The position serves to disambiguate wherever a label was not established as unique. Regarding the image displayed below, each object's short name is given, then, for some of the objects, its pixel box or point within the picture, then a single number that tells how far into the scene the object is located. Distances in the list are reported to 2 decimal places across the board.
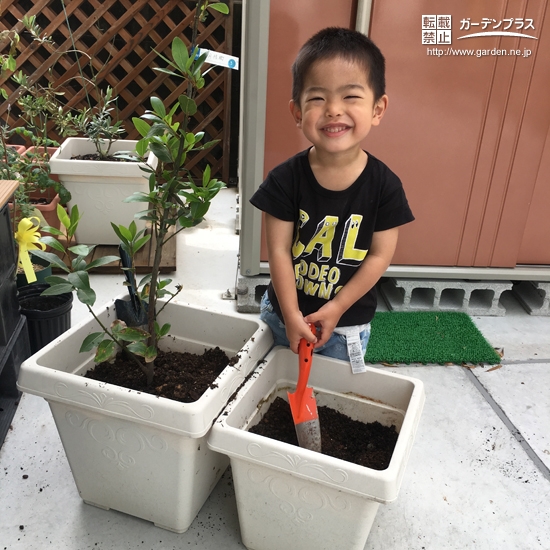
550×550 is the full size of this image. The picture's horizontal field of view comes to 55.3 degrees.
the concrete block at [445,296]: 1.88
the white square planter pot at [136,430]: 0.86
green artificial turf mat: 1.63
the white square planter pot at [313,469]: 0.79
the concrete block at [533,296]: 1.95
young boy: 0.89
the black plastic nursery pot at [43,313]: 1.46
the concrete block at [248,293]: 1.81
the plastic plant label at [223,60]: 1.56
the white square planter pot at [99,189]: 2.04
